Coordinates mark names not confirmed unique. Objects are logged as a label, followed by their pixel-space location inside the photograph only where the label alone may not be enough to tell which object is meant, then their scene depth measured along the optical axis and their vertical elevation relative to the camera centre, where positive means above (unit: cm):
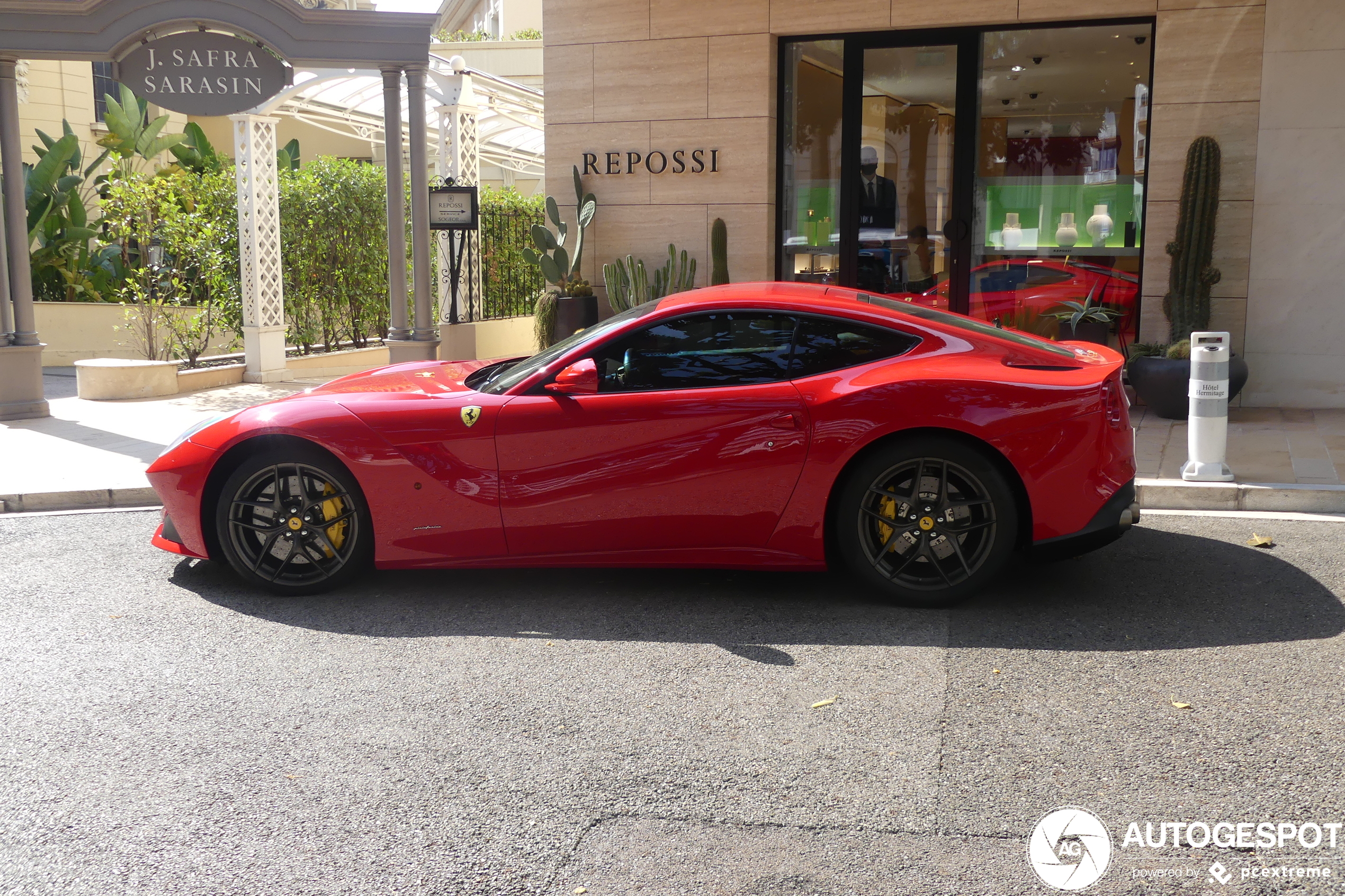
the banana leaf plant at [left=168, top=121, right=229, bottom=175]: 2188 +213
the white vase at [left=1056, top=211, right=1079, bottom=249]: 1150 +35
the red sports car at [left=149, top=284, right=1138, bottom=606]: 520 -82
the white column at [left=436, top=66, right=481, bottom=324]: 1399 +142
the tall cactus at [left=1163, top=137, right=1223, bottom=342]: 1052 +20
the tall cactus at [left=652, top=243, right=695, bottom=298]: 1227 -8
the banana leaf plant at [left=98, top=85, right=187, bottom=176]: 2108 +248
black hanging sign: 1150 +59
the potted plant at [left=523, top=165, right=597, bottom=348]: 1232 -13
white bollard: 743 -86
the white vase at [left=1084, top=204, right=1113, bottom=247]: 1136 +40
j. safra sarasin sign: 1012 +165
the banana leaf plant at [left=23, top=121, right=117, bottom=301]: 1831 +52
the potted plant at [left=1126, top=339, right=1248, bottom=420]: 987 -90
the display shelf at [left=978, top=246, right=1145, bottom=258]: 1130 +16
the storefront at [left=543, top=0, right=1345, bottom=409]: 1065 +116
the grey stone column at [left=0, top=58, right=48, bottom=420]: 1117 -28
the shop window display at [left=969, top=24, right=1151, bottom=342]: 1123 +91
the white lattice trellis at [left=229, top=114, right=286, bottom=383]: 1430 +31
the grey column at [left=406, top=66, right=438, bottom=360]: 1038 +44
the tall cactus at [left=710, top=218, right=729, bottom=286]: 1204 +16
